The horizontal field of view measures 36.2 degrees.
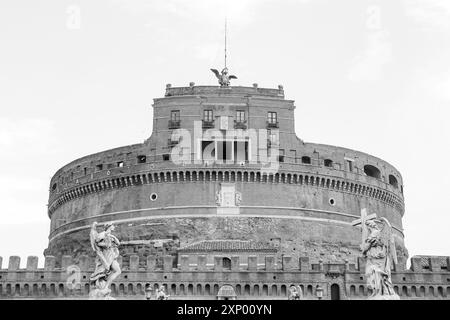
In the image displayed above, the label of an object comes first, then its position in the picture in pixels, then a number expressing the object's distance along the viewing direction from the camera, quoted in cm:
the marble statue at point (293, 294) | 2997
